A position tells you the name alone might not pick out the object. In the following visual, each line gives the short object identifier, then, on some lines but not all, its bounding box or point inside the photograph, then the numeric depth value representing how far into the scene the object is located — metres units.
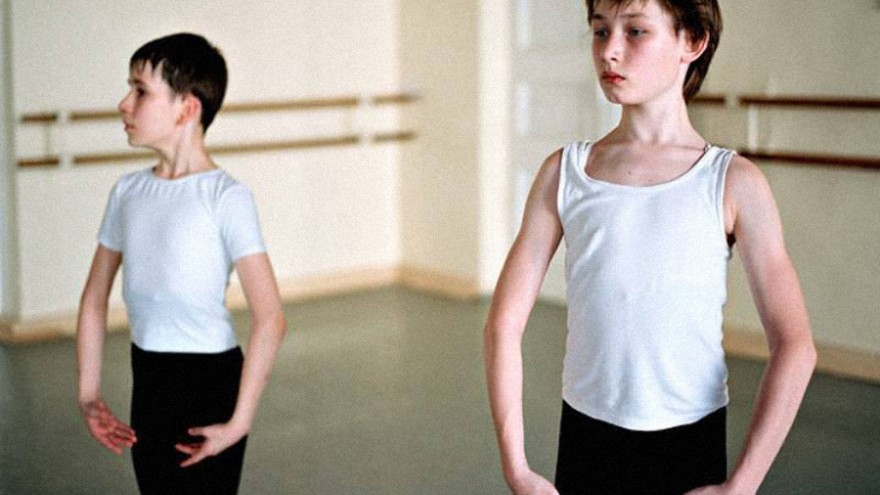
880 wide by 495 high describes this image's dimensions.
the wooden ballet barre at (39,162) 5.65
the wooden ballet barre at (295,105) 6.24
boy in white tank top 1.51
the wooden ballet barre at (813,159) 4.78
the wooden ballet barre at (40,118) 5.63
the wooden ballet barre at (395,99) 6.78
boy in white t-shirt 2.28
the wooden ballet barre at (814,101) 4.74
